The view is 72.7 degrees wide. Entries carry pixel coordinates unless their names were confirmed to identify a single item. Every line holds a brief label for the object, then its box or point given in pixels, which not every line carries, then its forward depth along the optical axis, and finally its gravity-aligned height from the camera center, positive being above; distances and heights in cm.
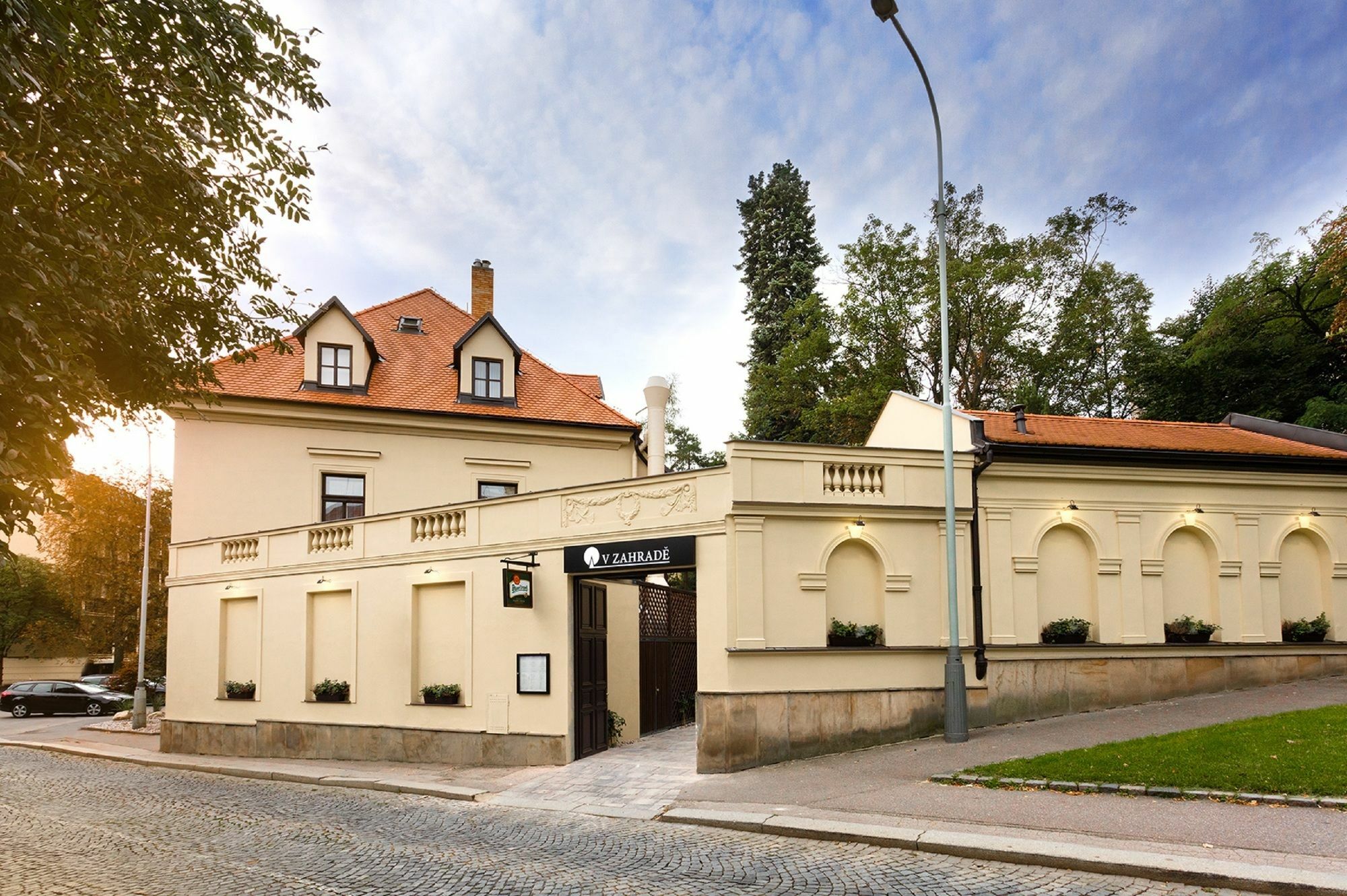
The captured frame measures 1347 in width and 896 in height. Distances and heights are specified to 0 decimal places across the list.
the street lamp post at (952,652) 1423 -137
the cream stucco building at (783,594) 1470 -54
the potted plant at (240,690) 2108 -274
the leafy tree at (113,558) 4347 +70
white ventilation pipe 2319 +379
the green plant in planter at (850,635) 1491 -115
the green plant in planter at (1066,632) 1592 -121
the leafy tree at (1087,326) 3694 +957
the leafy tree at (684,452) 5247 +655
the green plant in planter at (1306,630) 1689 -129
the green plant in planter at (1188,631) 1639 -126
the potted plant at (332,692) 1927 -257
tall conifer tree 3772 +1172
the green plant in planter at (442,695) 1741 -240
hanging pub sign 1616 -36
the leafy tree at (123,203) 879 +440
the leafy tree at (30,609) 4812 -188
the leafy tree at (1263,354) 3312 +769
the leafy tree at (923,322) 3594 +961
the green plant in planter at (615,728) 1813 -323
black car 3772 -518
